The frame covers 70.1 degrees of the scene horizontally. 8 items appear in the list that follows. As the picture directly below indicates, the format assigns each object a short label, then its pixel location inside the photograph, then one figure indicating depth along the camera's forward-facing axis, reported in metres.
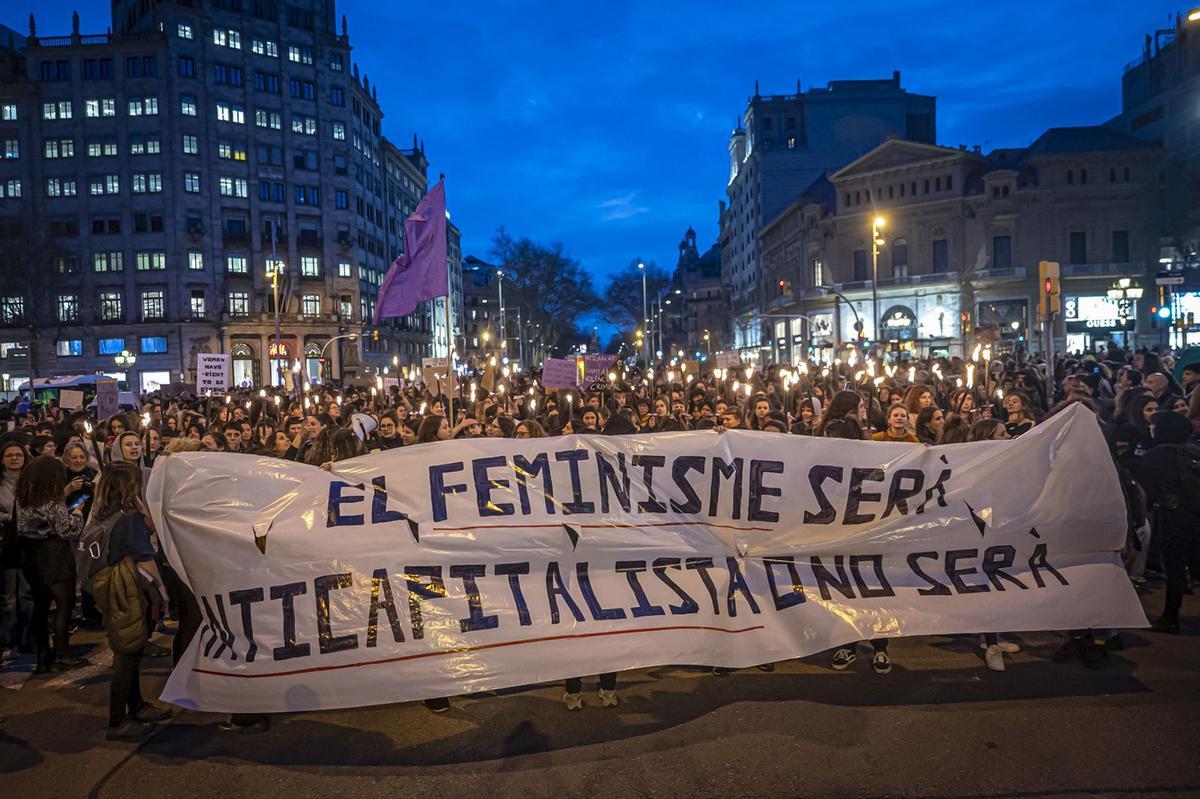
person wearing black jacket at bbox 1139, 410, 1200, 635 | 6.64
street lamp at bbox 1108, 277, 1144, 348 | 25.83
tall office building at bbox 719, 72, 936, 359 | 81.94
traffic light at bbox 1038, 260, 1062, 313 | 13.84
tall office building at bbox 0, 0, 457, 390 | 60.75
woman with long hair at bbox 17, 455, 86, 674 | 6.48
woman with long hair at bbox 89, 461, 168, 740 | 5.38
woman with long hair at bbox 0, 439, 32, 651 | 6.79
